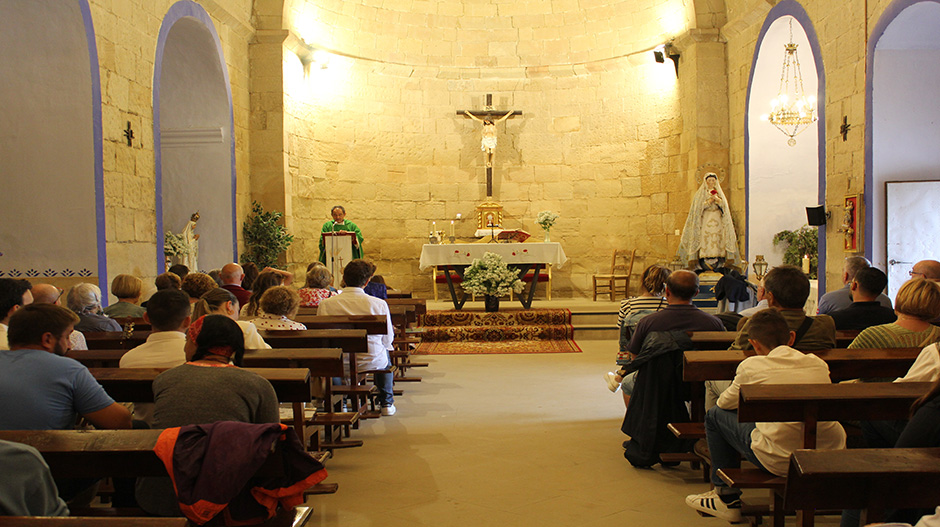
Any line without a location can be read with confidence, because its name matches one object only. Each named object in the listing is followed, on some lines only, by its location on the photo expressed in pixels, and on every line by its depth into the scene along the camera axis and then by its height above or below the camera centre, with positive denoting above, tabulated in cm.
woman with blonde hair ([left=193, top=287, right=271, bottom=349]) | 345 -31
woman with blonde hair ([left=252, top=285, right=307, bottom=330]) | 432 -37
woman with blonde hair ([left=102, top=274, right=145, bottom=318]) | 514 -36
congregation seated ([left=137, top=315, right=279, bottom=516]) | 238 -49
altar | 1046 -18
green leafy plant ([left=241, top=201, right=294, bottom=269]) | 1019 +5
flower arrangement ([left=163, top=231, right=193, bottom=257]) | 895 -1
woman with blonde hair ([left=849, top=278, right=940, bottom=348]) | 321 -37
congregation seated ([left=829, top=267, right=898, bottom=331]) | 404 -39
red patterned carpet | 885 -116
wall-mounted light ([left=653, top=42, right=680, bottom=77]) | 1127 +283
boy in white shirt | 279 -54
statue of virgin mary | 1023 +11
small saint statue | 926 +2
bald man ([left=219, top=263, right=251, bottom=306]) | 578 -29
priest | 1024 +22
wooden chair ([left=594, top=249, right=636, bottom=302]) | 1179 -57
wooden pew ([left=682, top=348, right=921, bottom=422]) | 304 -52
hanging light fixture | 874 +160
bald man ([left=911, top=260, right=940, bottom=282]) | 457 -20
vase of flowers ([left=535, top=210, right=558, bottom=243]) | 1102 +32
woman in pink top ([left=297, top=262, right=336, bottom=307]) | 614 -36
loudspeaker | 796 +25
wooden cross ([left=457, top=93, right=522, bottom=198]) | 1266 +210
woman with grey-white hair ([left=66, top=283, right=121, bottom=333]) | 457 -40
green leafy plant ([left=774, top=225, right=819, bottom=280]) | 991 -10
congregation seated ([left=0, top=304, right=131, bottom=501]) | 243 -46
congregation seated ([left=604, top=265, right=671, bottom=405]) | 447 -43
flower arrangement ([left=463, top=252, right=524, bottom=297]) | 978 -47
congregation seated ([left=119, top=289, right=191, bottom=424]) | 319 -39
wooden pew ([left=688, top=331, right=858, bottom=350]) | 379 -52
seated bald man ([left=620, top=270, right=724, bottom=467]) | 392 -77
